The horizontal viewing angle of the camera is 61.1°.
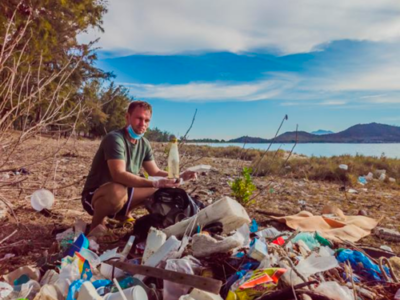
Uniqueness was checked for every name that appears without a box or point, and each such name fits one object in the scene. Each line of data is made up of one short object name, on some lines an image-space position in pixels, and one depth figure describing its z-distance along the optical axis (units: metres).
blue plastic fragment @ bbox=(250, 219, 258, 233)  3.25
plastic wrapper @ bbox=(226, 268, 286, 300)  1.76
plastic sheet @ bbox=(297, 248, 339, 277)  1.97
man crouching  3.16
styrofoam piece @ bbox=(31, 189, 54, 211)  3.50
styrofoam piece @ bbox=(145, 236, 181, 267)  2.14
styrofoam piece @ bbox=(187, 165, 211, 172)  3.01
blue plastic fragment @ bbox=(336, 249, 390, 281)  2.24
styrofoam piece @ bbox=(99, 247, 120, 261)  2.39
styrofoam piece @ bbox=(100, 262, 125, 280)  2.12
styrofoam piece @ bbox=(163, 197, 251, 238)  2.63
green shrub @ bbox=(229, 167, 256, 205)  4.49
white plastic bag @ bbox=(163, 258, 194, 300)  1.84
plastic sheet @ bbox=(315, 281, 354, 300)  1.71
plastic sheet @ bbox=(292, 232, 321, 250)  2.77
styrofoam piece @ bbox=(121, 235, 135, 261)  2.43
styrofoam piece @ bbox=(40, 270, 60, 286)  2.04
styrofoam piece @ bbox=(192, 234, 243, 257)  2.20
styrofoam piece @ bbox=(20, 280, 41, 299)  1.87
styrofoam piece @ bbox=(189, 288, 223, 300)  1.71
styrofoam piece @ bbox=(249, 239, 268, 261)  2.07
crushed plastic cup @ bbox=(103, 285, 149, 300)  1.71
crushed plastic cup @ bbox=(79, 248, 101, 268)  2.31
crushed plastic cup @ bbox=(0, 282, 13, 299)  1.86
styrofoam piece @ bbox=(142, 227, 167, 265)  2.28
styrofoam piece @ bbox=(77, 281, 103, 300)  1.68
